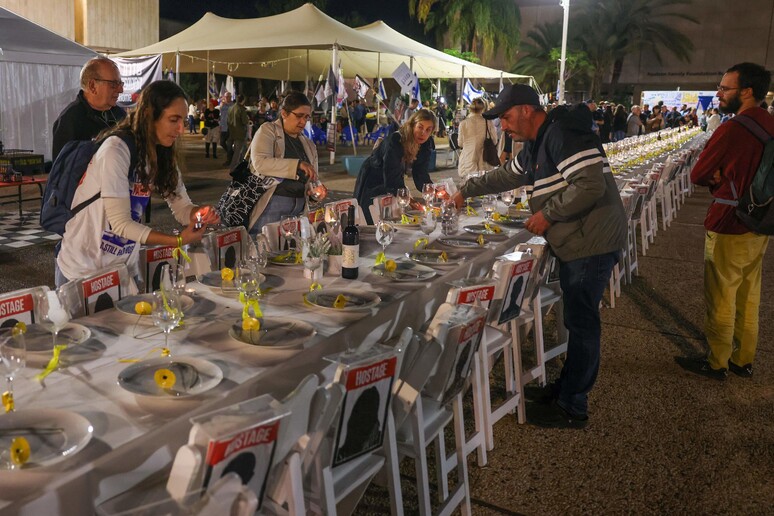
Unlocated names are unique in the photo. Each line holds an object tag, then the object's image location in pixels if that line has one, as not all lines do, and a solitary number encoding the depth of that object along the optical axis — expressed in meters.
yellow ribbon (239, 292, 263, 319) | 2.51
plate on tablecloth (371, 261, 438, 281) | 3.31
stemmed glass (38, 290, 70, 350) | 2.26
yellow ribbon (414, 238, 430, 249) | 4.04
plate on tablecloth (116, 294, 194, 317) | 2.57
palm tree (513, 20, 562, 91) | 40.41
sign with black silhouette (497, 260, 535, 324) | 3.21
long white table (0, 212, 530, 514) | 1.54
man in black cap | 3.30
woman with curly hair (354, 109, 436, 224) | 5.27
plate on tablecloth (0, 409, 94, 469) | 1.56
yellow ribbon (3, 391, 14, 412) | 1.74
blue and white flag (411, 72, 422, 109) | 13.91
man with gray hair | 4.01
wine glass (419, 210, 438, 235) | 4.38
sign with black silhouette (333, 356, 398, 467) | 1.88
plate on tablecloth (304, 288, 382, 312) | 2.78
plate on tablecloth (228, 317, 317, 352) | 2.31
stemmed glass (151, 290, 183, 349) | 2.16
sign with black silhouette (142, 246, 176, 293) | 3.47
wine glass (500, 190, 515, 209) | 5.59
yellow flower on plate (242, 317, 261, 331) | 2.40
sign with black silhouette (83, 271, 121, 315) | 2.64
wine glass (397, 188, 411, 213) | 4.97
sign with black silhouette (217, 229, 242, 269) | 3.85
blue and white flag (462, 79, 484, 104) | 17.83
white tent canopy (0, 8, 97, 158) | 11.87
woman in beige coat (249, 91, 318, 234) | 4.49
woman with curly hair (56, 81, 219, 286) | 2.88
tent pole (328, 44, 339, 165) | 12.77
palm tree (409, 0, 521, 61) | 34.28
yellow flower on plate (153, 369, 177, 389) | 1.93
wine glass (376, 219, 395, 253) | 3.70
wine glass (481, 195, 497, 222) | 5.03
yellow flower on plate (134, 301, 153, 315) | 2.54
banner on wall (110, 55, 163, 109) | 11.73
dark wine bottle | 3.26
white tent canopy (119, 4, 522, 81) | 12.38
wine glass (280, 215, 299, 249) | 3.93
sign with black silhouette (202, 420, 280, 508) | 1.42
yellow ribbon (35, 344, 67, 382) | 1.96
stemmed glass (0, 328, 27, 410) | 1.76
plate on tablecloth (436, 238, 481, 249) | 4.10
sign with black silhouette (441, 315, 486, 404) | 2.30
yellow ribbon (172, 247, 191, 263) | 2.77
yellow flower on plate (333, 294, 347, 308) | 2.77
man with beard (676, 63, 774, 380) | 4.00
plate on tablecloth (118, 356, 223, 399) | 1.91
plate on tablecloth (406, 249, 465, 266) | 3.66
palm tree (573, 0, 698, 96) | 36.97
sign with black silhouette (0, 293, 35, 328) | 2.33
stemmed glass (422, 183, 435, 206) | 5.12
